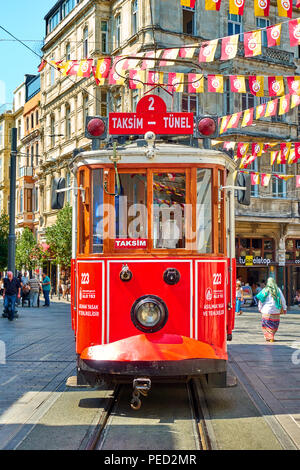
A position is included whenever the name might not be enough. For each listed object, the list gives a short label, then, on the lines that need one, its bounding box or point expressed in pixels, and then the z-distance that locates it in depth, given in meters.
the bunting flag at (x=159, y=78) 16.69
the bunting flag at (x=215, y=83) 16.39
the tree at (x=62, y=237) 33.03
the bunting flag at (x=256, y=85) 16.06
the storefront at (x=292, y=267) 31.17
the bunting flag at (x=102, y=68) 14.81
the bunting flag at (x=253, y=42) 13.40
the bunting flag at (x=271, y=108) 16.81
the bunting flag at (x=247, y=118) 17.78
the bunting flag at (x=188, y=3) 11.37
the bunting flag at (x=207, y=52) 14.28
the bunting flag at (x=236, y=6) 11.79
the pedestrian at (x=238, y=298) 21.97
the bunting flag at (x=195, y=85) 17.64
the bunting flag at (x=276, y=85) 16.12
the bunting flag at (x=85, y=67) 14.88
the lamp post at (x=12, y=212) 21.00
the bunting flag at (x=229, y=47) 14.06
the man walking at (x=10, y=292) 19.11
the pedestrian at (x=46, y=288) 27.70
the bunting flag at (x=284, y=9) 12.09
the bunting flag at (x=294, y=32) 12.45
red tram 6.79
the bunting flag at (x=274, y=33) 13.23
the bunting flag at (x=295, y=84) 15.37
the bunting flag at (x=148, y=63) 15.37
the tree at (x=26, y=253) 38.09
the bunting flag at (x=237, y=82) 16.31
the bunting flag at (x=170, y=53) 14.97
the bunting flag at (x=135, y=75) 16.36
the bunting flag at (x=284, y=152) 19.63
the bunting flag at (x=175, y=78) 17.03
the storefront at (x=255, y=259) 30.16
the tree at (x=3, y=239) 39.81
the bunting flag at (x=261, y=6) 12.18
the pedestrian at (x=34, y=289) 28.38
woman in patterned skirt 13.52
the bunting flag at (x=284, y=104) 16.81
